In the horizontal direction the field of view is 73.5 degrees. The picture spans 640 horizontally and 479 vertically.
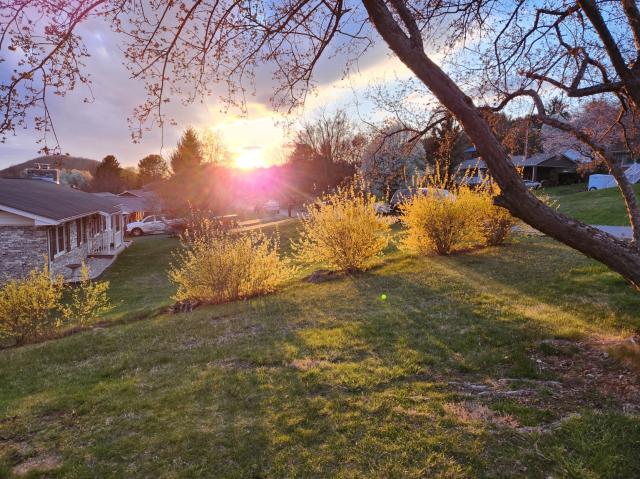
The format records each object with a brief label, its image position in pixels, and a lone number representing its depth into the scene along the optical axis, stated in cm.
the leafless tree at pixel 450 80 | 383
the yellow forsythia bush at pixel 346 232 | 1149
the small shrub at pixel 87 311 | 982
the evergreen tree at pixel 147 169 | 6137
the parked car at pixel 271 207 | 5177
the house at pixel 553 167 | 4822
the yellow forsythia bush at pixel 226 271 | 1048
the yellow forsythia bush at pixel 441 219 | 1176
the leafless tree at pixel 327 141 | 4297
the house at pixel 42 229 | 1560
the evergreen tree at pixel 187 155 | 4016
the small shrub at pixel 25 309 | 913
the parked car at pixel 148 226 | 3853
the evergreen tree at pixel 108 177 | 6166
